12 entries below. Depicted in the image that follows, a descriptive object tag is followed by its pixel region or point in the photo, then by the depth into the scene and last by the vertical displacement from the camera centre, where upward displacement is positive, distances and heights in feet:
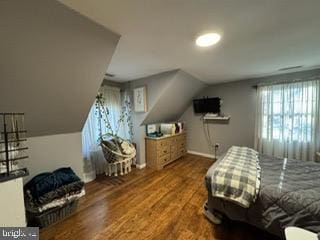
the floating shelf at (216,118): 13.89 -0.54
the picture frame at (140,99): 11.54 +1.23
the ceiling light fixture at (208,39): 5.54 +2.83
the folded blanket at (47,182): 6.00 -2.82
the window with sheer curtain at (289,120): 10.07 -0.68
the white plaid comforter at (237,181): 5.25 -2.57
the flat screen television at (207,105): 14.17 +0.74
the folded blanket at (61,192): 5.96 -3.22
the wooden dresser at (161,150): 12.24 -3.18
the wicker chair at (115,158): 10.42 -3.05
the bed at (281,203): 4.51 -2.98
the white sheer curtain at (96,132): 10.48 -1.23
